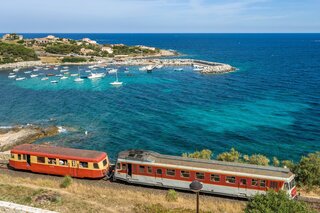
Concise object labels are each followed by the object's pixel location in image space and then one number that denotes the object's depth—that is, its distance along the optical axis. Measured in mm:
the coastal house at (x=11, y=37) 189500
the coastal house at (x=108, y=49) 162175
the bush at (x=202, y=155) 32562
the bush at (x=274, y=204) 14430
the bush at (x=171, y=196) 22812
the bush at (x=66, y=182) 25038
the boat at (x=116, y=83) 87438
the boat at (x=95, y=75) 99556
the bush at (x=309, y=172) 27531
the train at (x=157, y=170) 24016
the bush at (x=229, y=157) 31609
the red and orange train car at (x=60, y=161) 27938
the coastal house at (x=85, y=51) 155750
